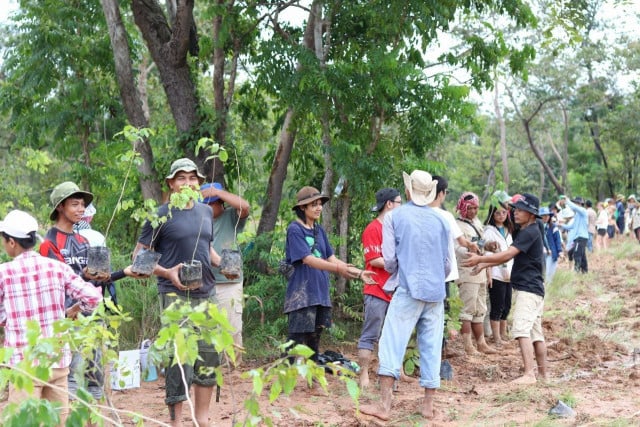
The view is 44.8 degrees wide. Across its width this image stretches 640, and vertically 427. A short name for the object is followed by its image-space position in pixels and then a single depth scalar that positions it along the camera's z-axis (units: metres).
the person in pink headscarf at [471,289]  8.69
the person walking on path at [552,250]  14.17
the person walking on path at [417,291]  6.01
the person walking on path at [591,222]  19.25
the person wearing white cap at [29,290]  4.44
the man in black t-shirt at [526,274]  7.04
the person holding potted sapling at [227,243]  7.09
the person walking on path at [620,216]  26.88
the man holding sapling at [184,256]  5.35
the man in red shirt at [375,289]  6.98
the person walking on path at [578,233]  16.08
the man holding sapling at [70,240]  4.99
